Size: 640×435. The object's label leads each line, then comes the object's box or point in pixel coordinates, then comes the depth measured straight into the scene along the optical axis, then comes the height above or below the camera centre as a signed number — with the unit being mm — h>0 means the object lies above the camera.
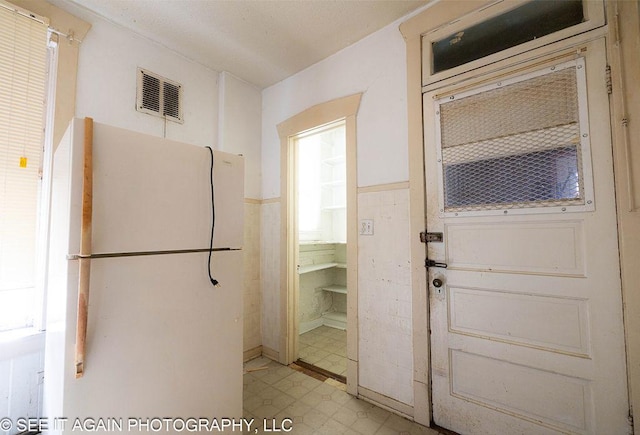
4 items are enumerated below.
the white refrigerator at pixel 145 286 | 1093 -244
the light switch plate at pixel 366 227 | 2090 +24
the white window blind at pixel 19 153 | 1597 +478
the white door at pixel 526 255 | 1328 -140
